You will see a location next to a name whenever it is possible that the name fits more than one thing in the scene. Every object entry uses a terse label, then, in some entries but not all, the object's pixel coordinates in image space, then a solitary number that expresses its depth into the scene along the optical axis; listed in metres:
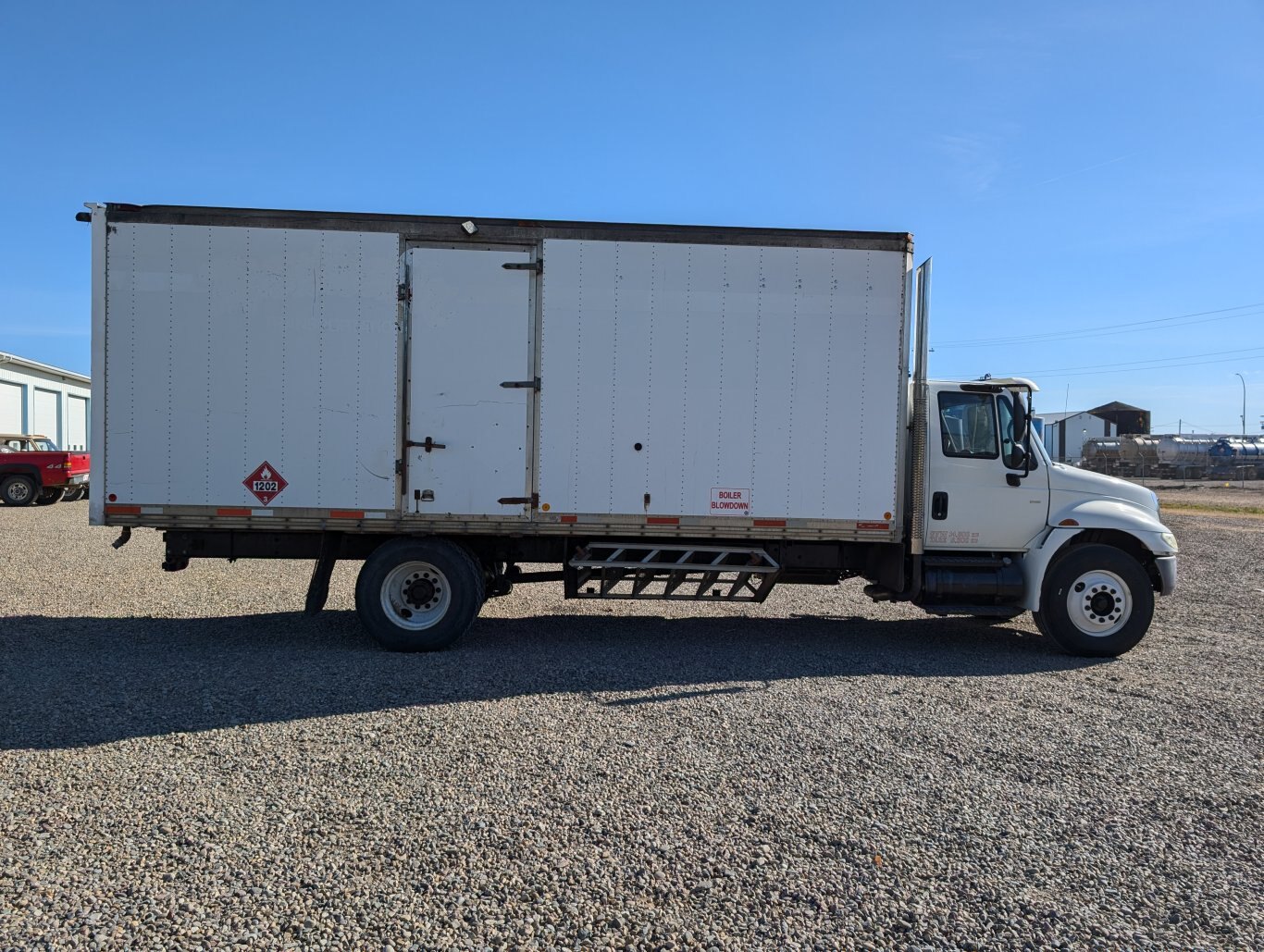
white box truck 7.41
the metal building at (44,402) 31.23
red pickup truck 22.25
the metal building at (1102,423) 73.31
